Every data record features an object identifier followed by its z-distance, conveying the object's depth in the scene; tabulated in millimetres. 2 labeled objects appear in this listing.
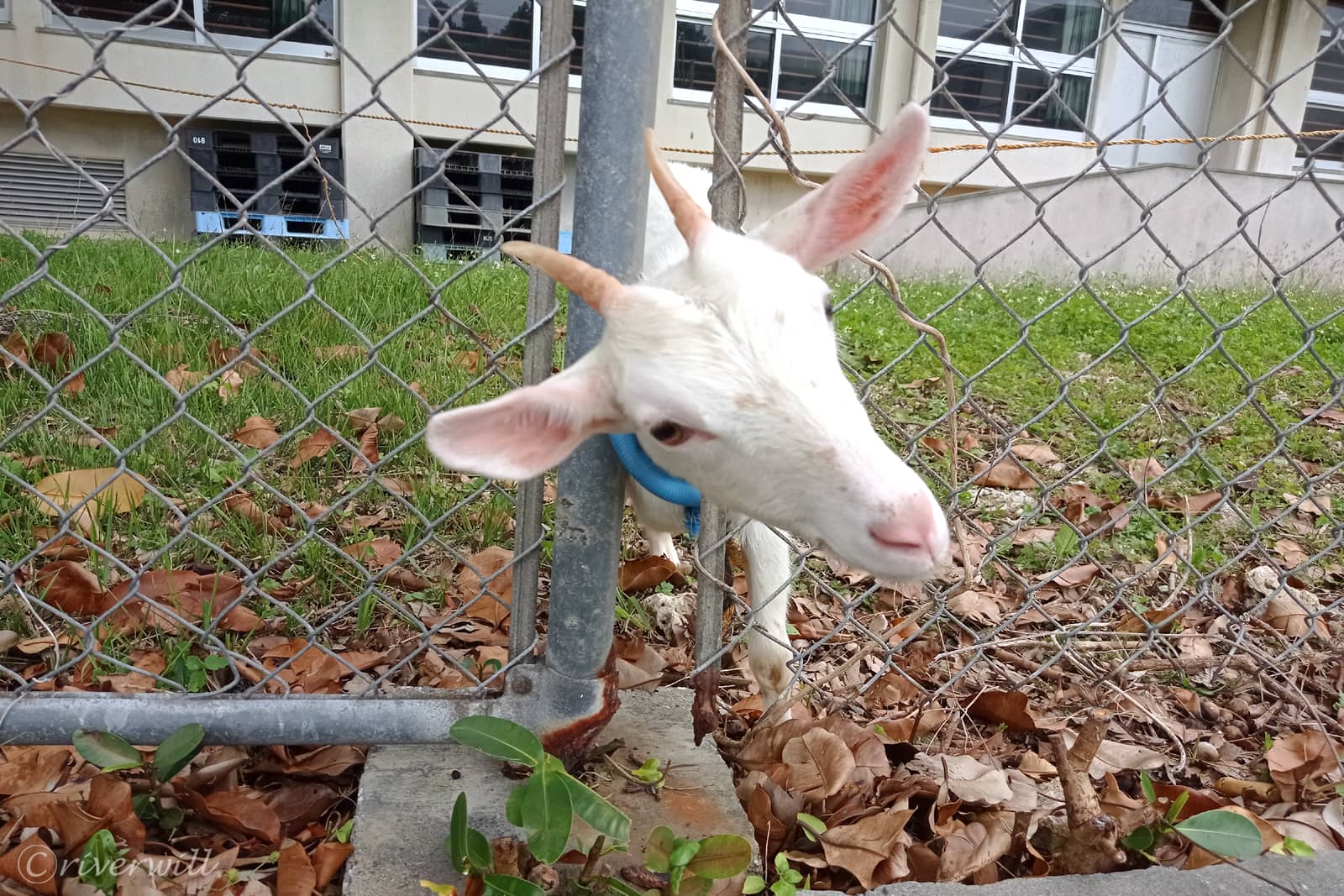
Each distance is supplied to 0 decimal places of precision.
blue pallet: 6801
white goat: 1060
